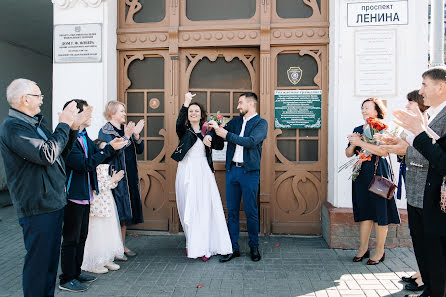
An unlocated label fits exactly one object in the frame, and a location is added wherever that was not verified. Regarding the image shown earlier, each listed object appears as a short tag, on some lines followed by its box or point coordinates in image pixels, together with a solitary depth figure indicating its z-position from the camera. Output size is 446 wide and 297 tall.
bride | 4.73
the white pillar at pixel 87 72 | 5.54
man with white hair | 2.96
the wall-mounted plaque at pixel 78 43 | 5.55
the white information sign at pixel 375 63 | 5.04
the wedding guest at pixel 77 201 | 3.76
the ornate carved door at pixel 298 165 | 5.61
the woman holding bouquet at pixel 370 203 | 4.41
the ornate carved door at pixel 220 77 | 5.77
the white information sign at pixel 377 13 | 5.02
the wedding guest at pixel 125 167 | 4.58
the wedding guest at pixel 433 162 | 2.69
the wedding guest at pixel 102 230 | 4.32
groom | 4.66
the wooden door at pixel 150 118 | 5.87
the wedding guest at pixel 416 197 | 3.20
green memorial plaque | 5.57
